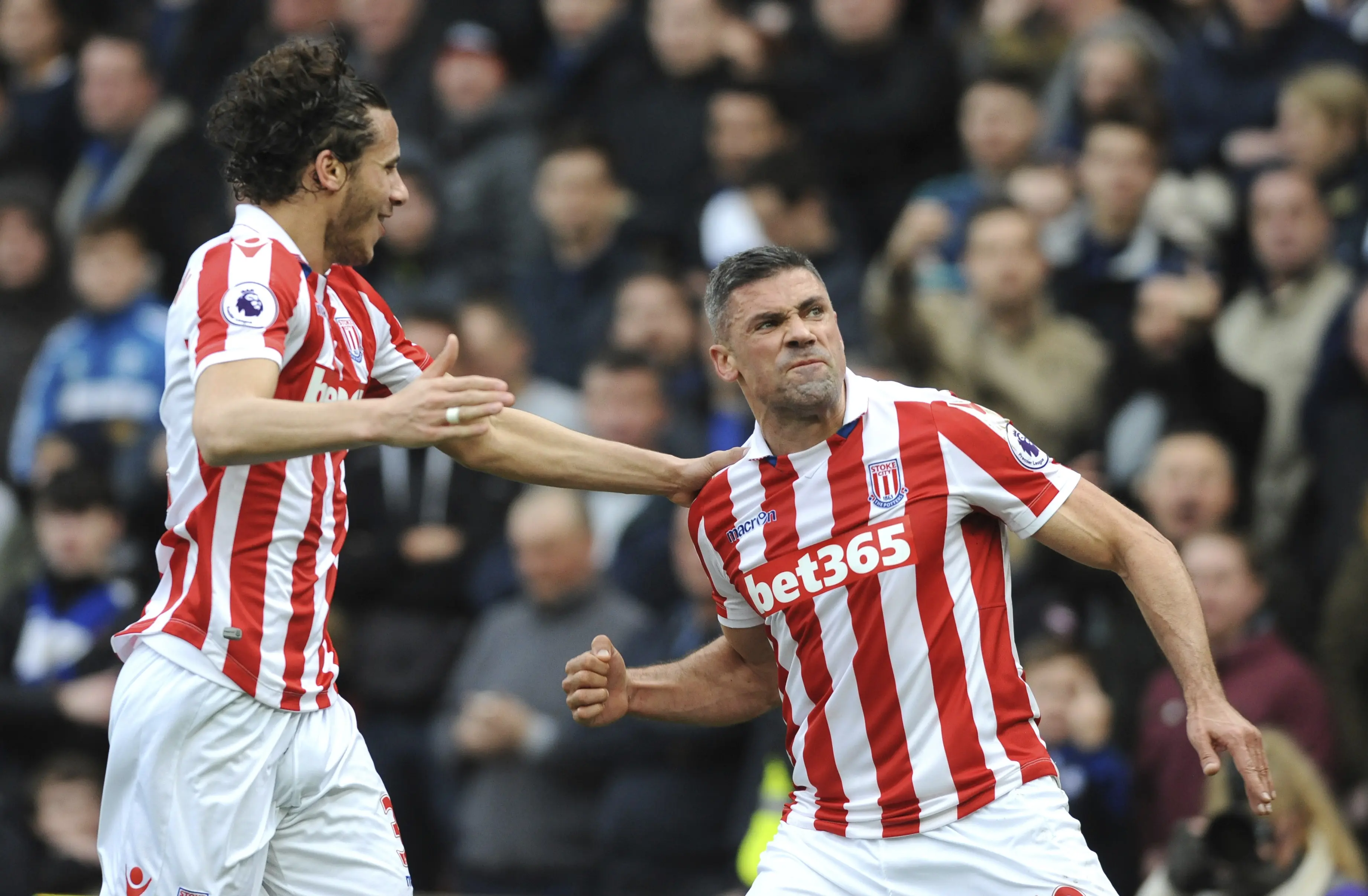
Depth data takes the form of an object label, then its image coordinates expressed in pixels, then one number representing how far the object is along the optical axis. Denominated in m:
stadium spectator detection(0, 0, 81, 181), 26.12
